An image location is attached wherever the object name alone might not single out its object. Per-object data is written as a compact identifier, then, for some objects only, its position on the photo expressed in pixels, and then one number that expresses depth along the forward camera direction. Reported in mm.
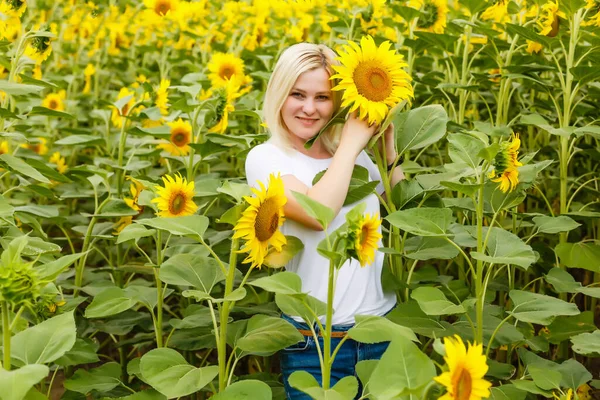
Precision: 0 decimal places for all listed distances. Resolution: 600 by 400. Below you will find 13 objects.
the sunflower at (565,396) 1253
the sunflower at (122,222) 2025
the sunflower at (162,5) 2794
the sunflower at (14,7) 1686
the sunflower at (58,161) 2604
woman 1473
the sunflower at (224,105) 1865
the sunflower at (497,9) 2086
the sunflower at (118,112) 2416
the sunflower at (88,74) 3135
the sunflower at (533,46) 2086
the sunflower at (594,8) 1898
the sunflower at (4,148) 2250
